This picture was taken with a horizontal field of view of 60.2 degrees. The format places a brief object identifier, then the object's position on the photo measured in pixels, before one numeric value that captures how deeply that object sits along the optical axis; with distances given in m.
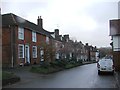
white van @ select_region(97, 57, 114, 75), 11.55
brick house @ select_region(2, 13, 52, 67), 14.33
